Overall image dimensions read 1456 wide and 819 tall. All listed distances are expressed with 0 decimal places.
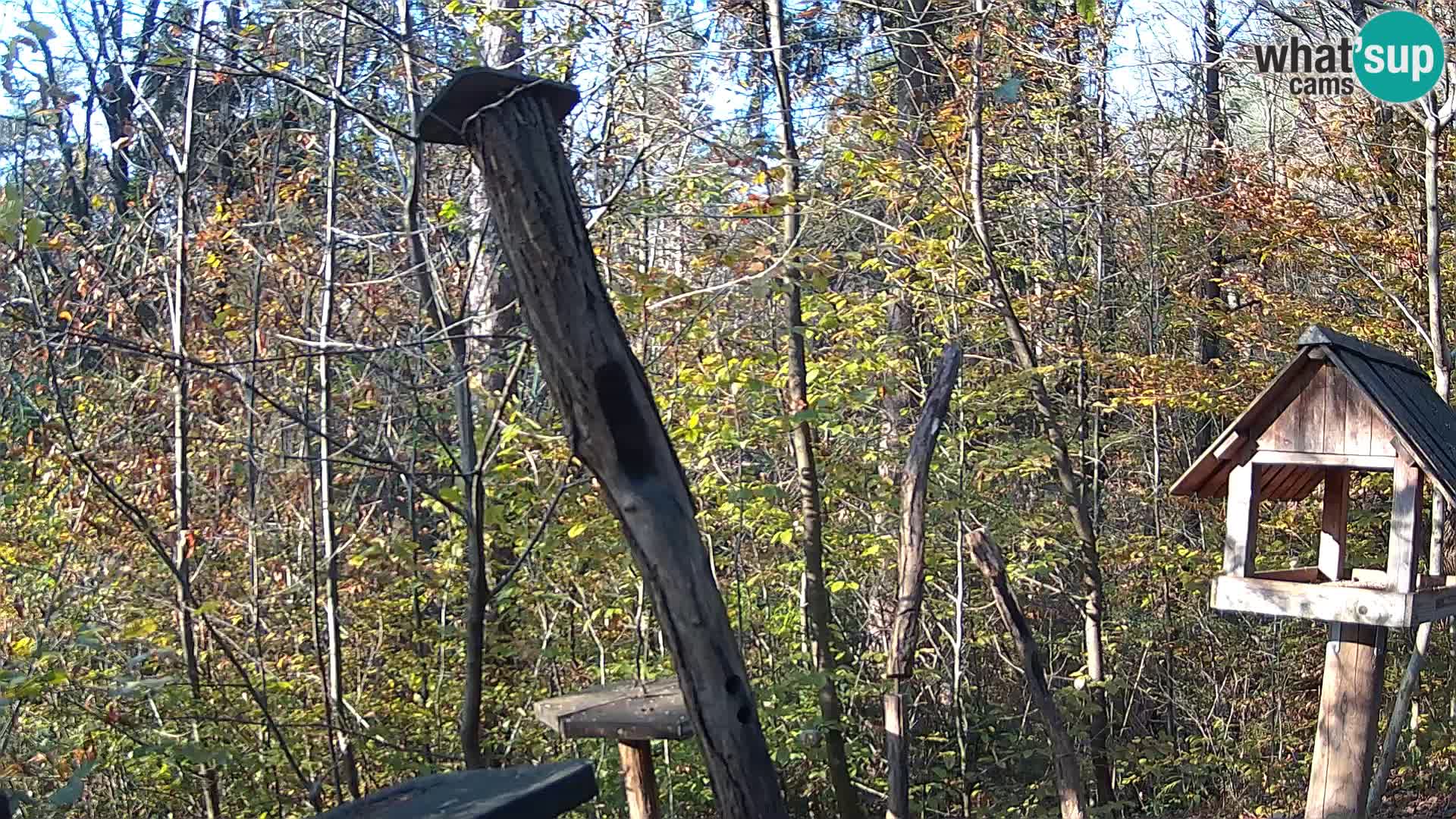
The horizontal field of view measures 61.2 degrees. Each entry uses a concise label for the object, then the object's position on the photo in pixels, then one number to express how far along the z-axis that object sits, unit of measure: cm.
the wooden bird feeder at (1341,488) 405
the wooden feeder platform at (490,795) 217
